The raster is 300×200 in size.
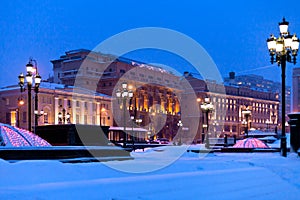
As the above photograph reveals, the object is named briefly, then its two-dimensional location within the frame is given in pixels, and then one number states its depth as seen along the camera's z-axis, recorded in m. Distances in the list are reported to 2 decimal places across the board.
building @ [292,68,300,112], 117.38
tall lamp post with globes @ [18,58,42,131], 25.20
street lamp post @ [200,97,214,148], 41.04
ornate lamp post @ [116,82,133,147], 36.81
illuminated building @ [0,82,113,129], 75.15
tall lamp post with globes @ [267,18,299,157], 19.20
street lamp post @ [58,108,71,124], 68.20
